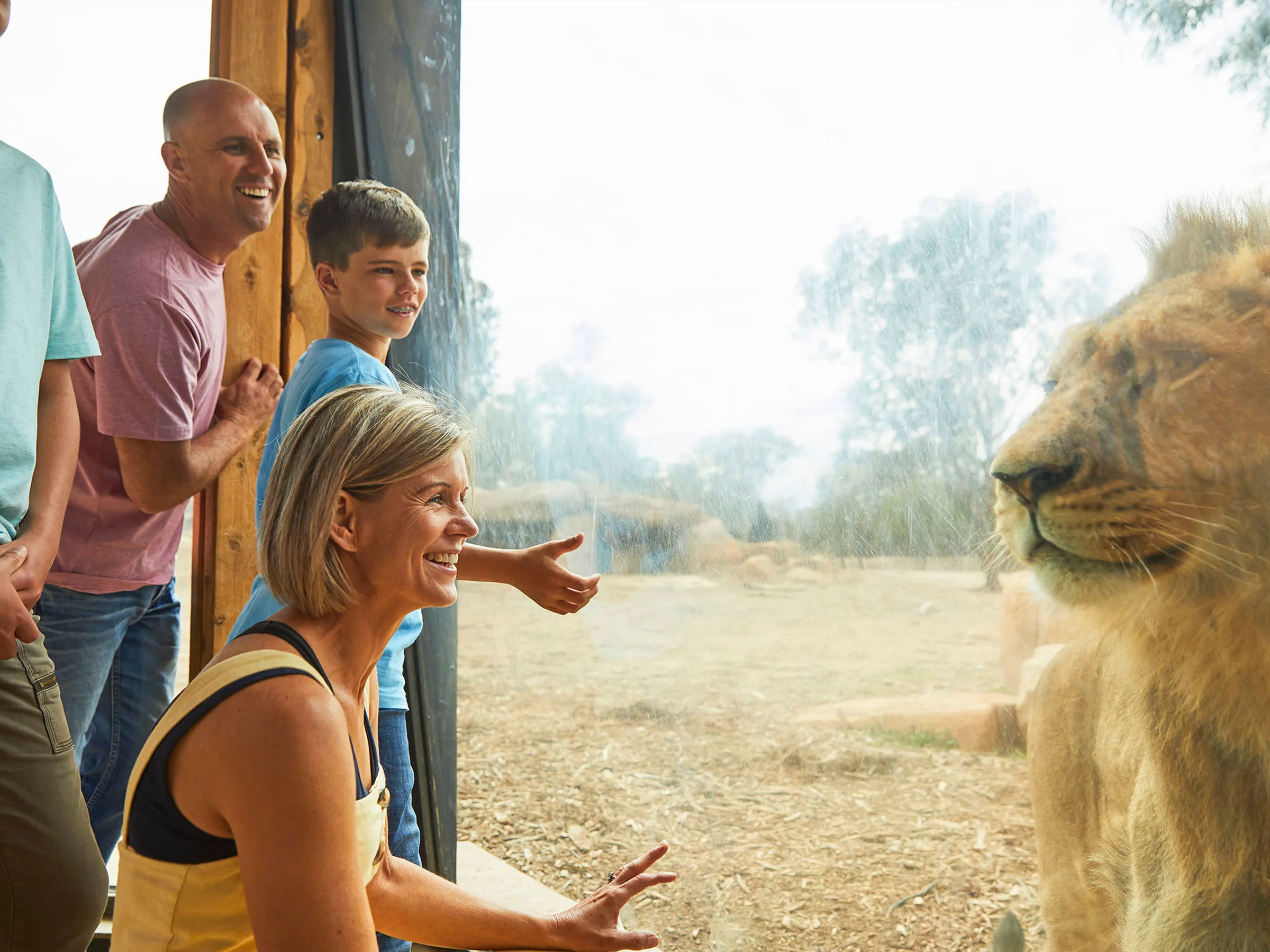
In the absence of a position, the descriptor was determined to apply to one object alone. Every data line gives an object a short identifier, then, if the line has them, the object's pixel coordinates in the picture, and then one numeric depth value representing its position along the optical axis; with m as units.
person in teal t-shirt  1.58
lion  1.12
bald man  2.19
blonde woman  0.99
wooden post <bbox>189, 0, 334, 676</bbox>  2.70
